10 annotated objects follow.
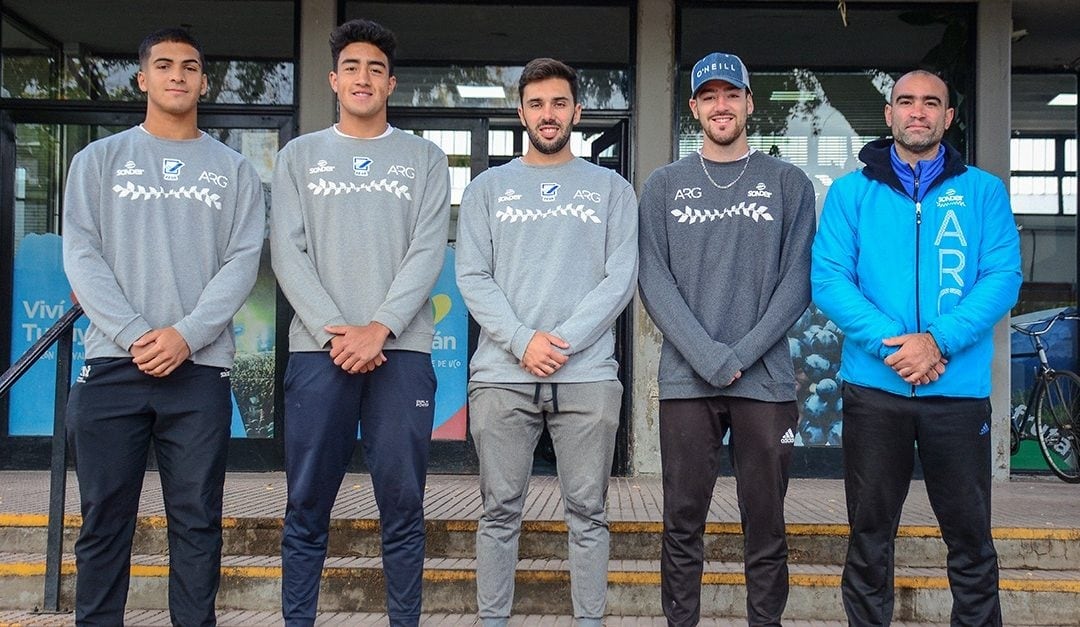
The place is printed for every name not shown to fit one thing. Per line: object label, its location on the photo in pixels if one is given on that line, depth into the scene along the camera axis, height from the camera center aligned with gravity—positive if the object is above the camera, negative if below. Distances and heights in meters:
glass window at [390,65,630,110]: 7.05 +1.62
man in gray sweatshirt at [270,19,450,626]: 3.53 +0.03
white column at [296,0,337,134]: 6.91 +1.72
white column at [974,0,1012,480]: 6.84 +1.44
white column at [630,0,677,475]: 6.86 +1.27
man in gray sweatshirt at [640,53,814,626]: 3.54 +0.01
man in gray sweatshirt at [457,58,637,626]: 3.53 +0.00
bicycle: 7.37 -0.69
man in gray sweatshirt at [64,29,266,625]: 3.48 -0.05
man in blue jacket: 3.44 -0.02
